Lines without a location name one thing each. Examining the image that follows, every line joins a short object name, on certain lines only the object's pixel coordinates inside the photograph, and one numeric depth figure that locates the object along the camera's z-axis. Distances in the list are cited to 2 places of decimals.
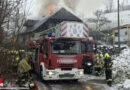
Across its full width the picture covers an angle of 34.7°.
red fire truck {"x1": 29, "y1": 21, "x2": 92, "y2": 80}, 9.79
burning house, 35.25
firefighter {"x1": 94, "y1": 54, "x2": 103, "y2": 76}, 12.82
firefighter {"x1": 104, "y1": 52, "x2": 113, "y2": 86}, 10.02
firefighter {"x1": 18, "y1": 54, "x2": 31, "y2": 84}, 8.88
